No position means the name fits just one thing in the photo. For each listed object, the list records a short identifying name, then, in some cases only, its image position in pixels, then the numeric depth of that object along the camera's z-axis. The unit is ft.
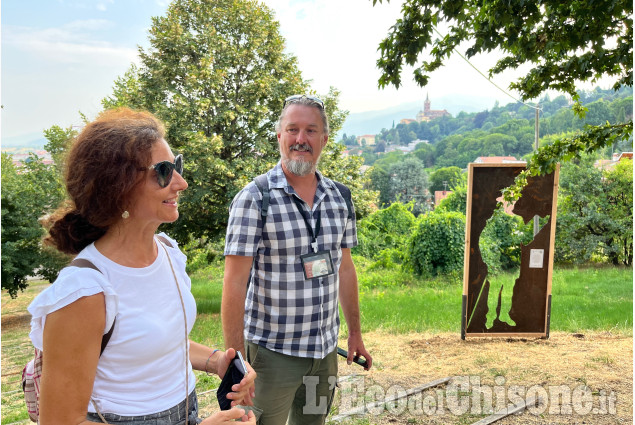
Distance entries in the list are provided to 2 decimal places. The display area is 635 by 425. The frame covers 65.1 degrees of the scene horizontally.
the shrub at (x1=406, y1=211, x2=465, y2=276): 53.11
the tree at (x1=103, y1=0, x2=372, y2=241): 34.47
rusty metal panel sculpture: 19.33
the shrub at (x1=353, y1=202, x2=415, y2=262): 79.97
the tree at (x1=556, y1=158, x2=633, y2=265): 61.36
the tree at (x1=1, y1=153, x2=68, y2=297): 44.52
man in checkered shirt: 7.52
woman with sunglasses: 3.62
